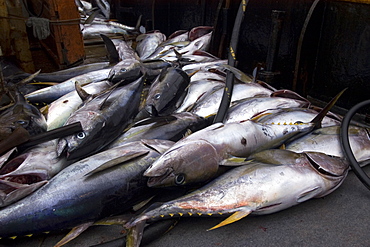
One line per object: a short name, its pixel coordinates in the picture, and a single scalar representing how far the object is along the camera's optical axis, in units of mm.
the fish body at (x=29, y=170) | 2188
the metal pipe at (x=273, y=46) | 4074
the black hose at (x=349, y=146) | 2510
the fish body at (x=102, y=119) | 2561
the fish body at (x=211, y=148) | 2205
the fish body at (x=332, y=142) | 2820
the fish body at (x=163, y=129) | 2848
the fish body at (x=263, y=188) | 2189
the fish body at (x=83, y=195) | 2043
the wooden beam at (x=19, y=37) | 4734
